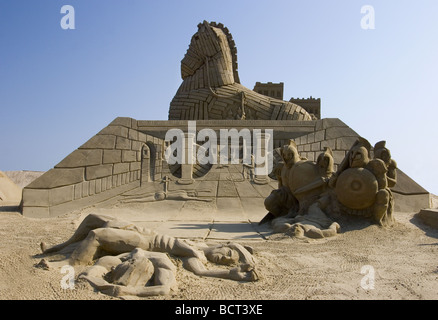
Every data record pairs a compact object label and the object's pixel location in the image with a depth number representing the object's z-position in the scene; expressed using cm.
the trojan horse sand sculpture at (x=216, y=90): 1112
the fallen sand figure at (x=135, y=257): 284
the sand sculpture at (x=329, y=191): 531
